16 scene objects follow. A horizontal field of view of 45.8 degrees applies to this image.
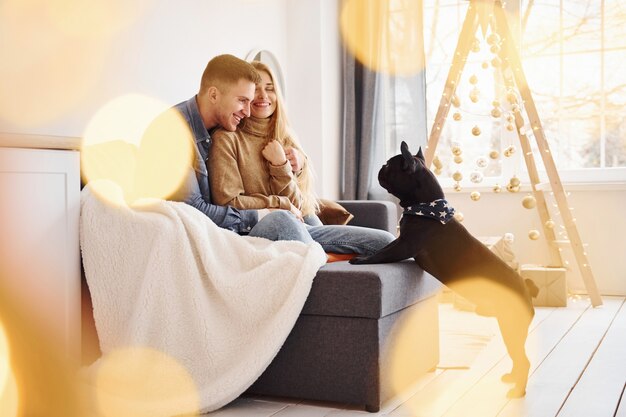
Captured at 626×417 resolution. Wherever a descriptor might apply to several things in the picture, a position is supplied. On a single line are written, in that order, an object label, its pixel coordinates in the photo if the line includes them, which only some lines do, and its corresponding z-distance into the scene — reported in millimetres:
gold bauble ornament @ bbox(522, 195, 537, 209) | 3795
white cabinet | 1805
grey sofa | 2055
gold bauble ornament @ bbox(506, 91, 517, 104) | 3846
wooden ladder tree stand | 3850
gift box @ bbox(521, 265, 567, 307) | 3855
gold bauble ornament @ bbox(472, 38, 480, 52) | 3913
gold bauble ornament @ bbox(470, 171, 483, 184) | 4004
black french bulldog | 2230
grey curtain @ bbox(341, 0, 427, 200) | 4402
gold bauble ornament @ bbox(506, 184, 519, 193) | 3898
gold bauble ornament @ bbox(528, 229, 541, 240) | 3826
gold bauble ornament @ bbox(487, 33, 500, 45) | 3861
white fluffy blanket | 2027
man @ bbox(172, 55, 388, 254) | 2430
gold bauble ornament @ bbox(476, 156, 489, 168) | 3988
